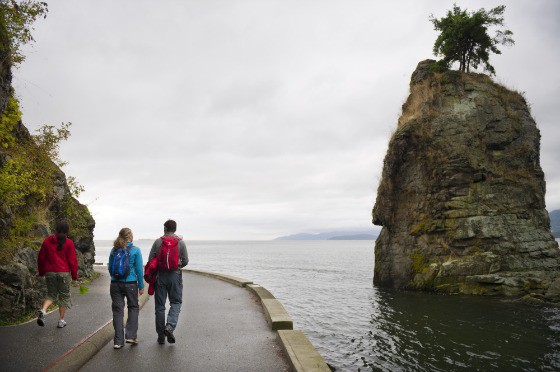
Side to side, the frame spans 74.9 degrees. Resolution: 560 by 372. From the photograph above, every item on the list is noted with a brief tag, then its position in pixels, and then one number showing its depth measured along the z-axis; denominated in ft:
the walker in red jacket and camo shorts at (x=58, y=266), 26.58
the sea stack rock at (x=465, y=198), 76.79
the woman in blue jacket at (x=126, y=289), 22.41
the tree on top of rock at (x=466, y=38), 100.22
